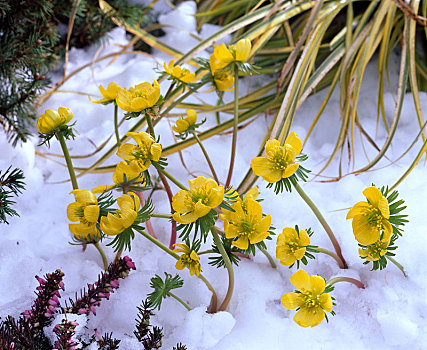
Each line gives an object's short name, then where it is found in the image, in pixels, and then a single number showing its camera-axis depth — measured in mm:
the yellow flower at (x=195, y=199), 570
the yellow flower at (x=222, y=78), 843
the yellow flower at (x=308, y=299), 603
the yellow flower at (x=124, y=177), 634
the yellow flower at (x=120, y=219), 604
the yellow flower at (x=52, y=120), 719
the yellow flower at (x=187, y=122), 802
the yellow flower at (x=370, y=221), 609
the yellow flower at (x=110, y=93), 808
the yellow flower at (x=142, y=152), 617
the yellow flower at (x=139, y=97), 677
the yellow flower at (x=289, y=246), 649
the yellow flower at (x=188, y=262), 666
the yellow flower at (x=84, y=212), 628
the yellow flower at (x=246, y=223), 629
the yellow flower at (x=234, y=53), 784
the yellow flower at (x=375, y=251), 656
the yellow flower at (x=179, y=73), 826
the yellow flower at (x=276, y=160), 606
